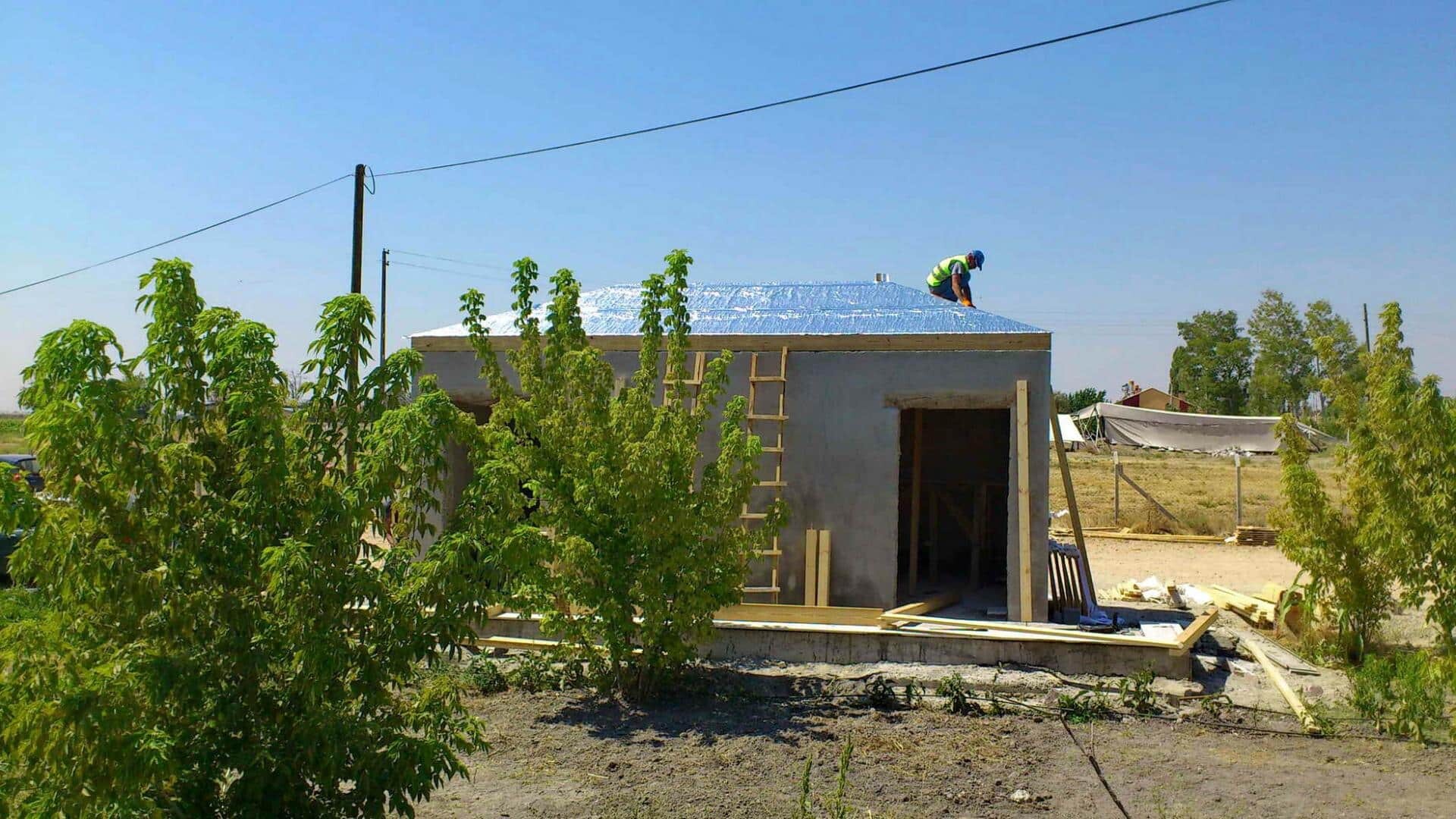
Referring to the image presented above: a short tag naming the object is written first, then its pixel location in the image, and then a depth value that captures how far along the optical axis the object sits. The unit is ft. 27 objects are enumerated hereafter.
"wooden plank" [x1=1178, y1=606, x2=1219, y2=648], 32.50
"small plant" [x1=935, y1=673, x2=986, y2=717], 29.27
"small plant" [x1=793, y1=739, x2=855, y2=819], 19.08
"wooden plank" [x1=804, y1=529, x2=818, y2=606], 38.73
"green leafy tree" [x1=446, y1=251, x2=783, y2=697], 28.91
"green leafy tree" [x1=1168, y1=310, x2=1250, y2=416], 238.48
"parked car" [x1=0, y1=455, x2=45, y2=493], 62.90
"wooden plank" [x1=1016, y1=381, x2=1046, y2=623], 37.17
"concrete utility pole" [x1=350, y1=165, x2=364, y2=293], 57.88
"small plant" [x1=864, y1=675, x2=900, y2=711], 29.68
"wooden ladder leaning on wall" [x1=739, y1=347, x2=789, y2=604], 38.70
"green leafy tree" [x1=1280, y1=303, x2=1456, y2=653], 26.45
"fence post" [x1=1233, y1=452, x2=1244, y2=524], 73.36
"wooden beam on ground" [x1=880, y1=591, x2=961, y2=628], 37.39
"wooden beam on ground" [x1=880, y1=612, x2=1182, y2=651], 32.12
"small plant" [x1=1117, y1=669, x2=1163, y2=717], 29.27
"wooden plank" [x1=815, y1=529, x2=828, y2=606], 38.24
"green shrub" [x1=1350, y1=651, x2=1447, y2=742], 27.25
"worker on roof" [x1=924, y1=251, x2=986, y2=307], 50.78
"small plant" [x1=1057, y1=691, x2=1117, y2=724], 28.81
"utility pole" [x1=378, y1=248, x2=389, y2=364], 113.39
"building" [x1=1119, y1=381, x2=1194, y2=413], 219.61
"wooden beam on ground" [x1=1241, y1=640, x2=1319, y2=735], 28.50
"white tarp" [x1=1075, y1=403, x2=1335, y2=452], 143.84
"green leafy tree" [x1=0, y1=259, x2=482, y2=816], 13.66
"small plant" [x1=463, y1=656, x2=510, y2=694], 31.45
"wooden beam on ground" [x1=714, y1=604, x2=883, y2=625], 35.96
